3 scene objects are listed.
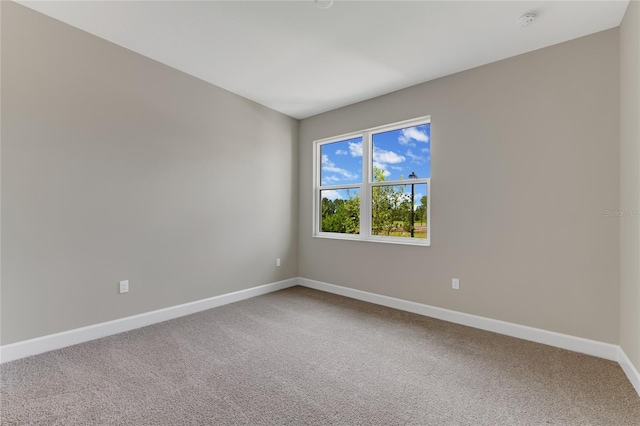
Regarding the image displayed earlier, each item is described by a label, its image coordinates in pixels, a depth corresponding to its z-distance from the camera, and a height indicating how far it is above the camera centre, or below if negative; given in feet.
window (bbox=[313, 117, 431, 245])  11.09 +1.31
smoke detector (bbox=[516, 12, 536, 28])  6.90 +4.90
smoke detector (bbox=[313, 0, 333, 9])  6.62 +5.04
